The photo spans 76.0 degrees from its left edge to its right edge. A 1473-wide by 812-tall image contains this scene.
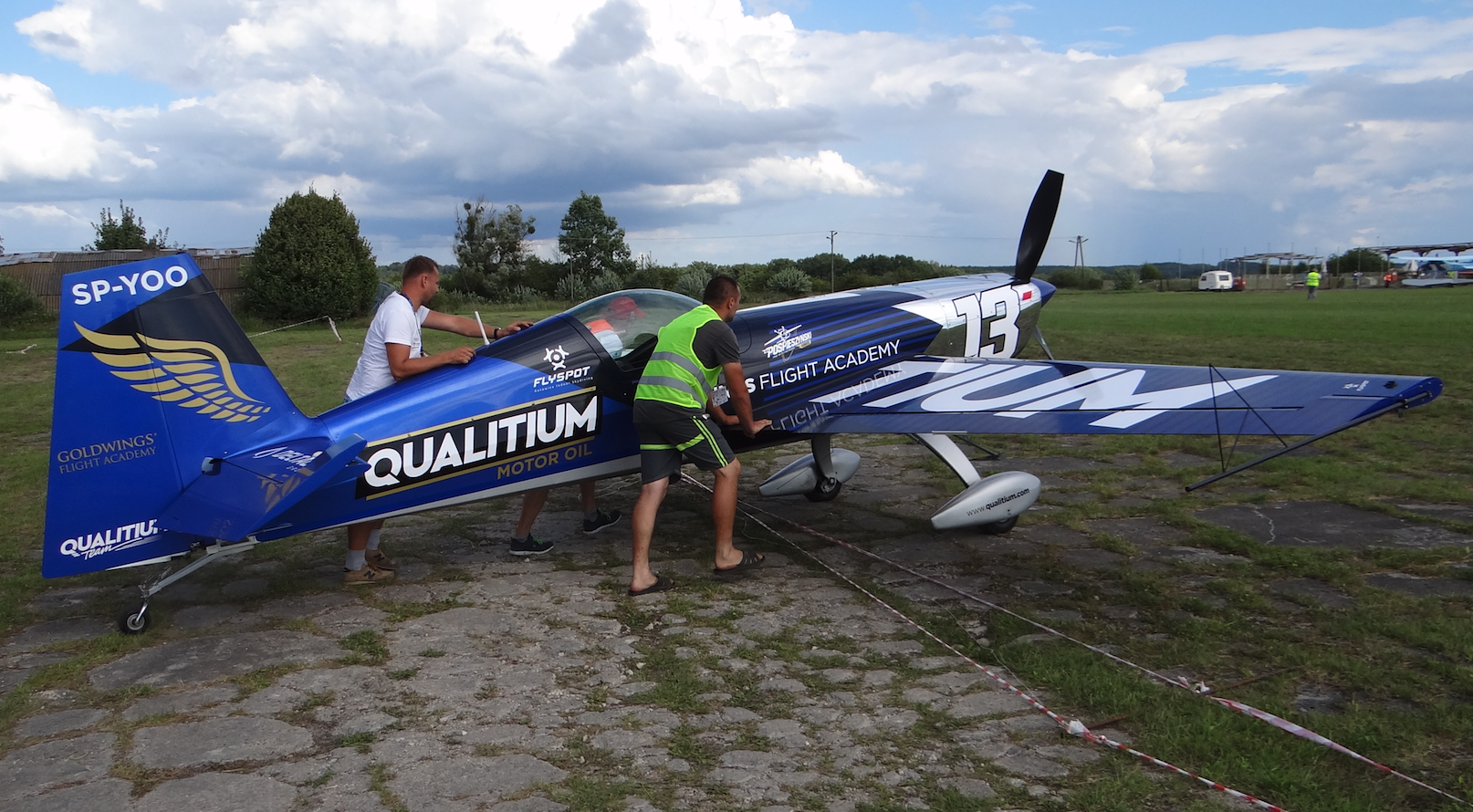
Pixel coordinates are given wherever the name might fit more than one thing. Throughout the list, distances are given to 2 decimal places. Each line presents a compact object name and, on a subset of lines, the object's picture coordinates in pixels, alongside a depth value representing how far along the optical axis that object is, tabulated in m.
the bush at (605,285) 35.03
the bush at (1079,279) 60.75
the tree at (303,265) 27.33
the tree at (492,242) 56.22
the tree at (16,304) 24.47
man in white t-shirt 5.53
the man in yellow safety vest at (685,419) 5.41
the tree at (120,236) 35.91
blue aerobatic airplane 4.43
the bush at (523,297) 41.88
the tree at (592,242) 50.19
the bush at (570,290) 41.66
